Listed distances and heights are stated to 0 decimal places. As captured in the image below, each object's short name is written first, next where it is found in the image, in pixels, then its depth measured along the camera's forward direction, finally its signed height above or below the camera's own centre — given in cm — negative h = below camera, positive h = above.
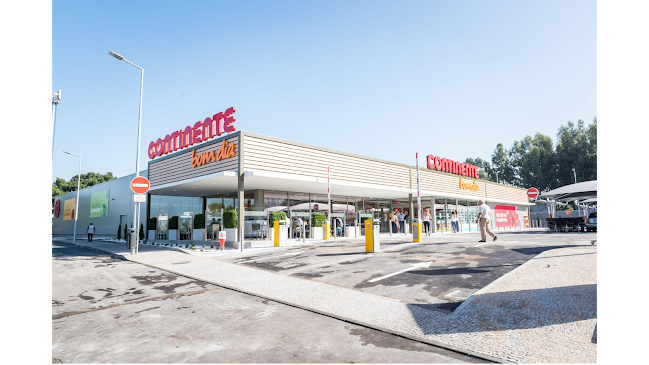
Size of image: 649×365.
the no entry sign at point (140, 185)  1438 +123
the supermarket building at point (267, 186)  1758 +170
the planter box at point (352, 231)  2288 -126
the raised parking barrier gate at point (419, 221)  1508 -42
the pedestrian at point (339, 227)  2266 -95
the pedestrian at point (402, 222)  2630 -82
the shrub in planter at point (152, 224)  2485 -66
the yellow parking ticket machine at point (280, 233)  1664 -94
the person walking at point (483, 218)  1359 -29
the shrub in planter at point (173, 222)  2334 -54
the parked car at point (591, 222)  2012 -76
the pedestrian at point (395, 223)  2711 -89
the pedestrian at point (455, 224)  2886 -108
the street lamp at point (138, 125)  1599 +423
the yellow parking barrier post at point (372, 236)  1203 -82
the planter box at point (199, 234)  2060 -122
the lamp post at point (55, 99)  2130 +711
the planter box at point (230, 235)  1714 -104
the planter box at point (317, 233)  2103 -122
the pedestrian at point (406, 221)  2603 -71
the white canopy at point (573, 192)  1959 +97
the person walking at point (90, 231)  2519 -112
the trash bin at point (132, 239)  1472 -110
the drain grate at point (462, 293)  612 -148
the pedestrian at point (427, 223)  2181 -74
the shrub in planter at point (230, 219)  1772 -27
